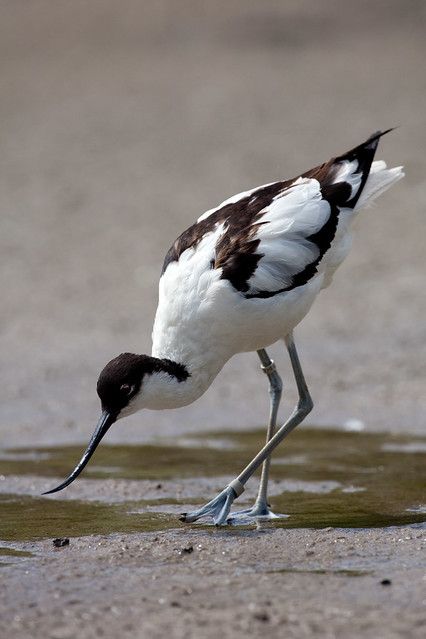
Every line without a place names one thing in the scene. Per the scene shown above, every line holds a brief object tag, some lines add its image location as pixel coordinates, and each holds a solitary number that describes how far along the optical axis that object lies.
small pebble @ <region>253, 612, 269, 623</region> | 7.60
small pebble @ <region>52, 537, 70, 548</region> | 9.74
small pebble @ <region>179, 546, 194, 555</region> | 9.43
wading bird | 10.55
